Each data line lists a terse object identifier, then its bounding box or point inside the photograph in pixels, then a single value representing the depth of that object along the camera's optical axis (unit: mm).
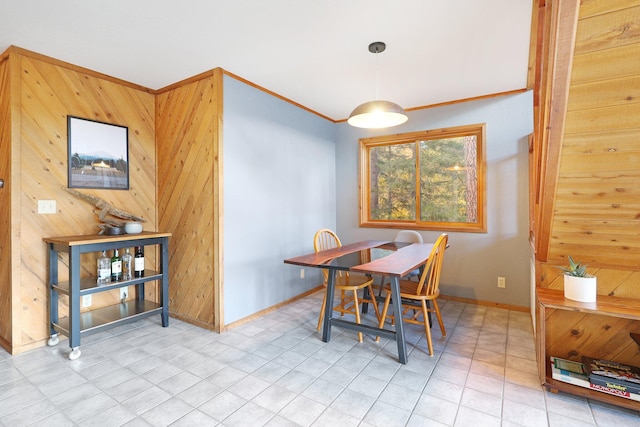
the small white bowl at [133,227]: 2861
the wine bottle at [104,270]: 2693
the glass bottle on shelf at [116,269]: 2742
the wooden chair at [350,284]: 2727
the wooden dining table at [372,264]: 2285
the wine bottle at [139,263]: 2936
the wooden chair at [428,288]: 2409
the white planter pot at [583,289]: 1892
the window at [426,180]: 3777
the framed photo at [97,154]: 2826
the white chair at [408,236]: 3728
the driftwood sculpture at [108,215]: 2801
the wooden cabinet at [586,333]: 1798
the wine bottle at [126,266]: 2934
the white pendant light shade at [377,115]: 2354
